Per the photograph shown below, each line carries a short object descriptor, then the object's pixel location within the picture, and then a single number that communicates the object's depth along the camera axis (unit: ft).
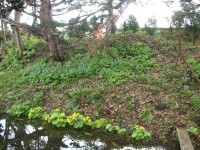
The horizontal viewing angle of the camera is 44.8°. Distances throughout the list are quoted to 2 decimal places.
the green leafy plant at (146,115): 20.98
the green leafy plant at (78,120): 21.54
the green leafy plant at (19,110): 25.77
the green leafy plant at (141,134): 18.75
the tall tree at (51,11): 28.78
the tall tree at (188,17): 20.40
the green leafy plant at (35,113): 24.66
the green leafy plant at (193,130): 18.52
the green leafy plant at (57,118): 22.13
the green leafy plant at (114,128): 20.05
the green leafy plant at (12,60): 40.57
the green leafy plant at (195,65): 27.42
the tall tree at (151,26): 48.39
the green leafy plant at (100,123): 21.24
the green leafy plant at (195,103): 21.22
